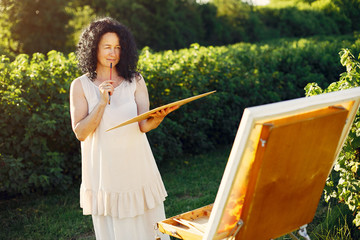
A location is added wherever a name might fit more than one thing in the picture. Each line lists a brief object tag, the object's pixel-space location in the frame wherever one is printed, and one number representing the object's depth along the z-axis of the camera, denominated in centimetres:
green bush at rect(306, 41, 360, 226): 319
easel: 196
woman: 296
